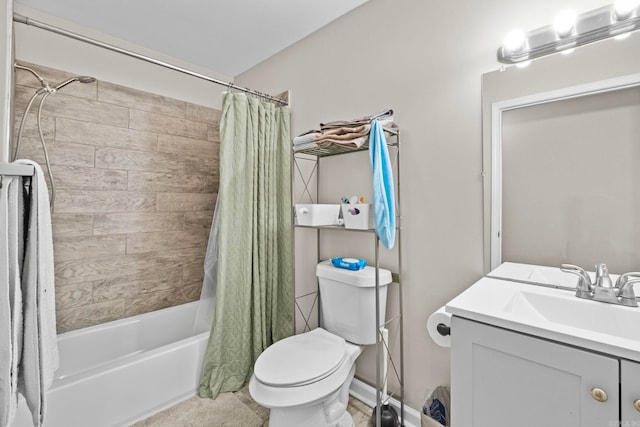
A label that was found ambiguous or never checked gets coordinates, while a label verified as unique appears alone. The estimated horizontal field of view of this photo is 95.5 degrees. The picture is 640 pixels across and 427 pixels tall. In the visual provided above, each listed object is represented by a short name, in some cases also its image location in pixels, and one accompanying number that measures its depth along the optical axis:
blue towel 1.37
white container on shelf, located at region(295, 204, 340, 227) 1.74
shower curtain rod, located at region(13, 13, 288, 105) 1.26
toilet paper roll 1.03
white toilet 1.27
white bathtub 1.42
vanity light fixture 1.02
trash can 1.33
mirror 1.05
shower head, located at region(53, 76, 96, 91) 1.71
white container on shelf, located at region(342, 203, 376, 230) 1.55
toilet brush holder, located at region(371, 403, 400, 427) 1.51
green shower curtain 1.87
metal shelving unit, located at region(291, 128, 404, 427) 1.62
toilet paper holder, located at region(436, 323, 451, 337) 1.04
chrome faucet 0.92
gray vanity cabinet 0.70
